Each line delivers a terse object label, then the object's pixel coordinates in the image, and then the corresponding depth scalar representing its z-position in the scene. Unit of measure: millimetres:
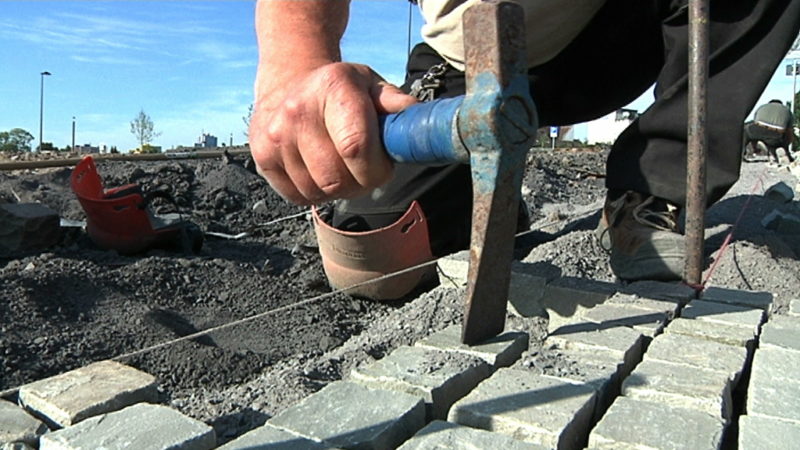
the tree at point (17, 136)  41988
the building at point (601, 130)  40875
